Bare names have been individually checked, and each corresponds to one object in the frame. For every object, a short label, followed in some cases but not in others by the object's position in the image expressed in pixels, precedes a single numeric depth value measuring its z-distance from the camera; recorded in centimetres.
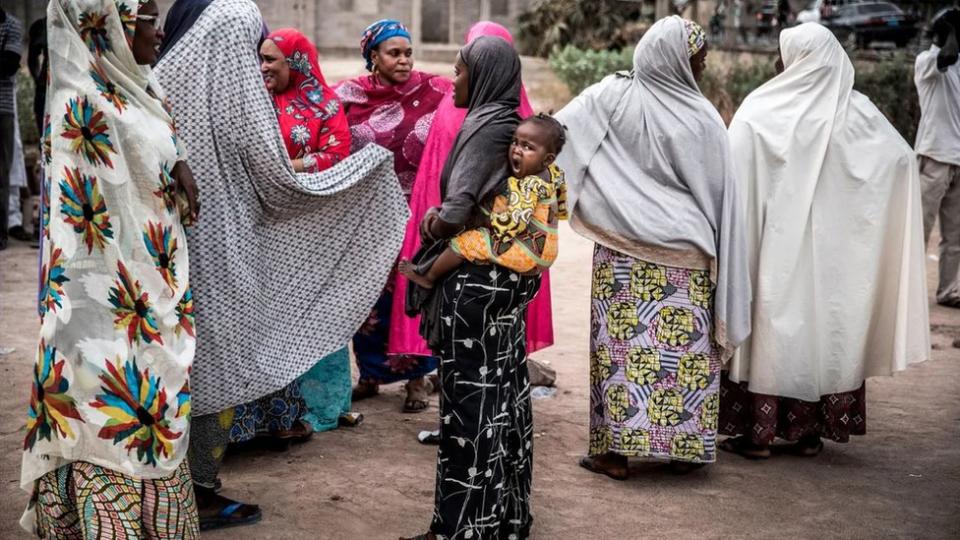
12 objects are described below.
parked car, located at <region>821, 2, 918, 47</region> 2441
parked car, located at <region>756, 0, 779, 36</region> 2635
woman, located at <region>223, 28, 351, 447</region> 475
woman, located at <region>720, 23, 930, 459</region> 494
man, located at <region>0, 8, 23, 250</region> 898
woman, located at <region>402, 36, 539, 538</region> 360
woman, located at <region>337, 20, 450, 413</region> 542
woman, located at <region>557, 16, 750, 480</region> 451
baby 357
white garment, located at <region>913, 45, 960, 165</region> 823
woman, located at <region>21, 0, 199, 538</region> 314
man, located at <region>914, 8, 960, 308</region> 825
